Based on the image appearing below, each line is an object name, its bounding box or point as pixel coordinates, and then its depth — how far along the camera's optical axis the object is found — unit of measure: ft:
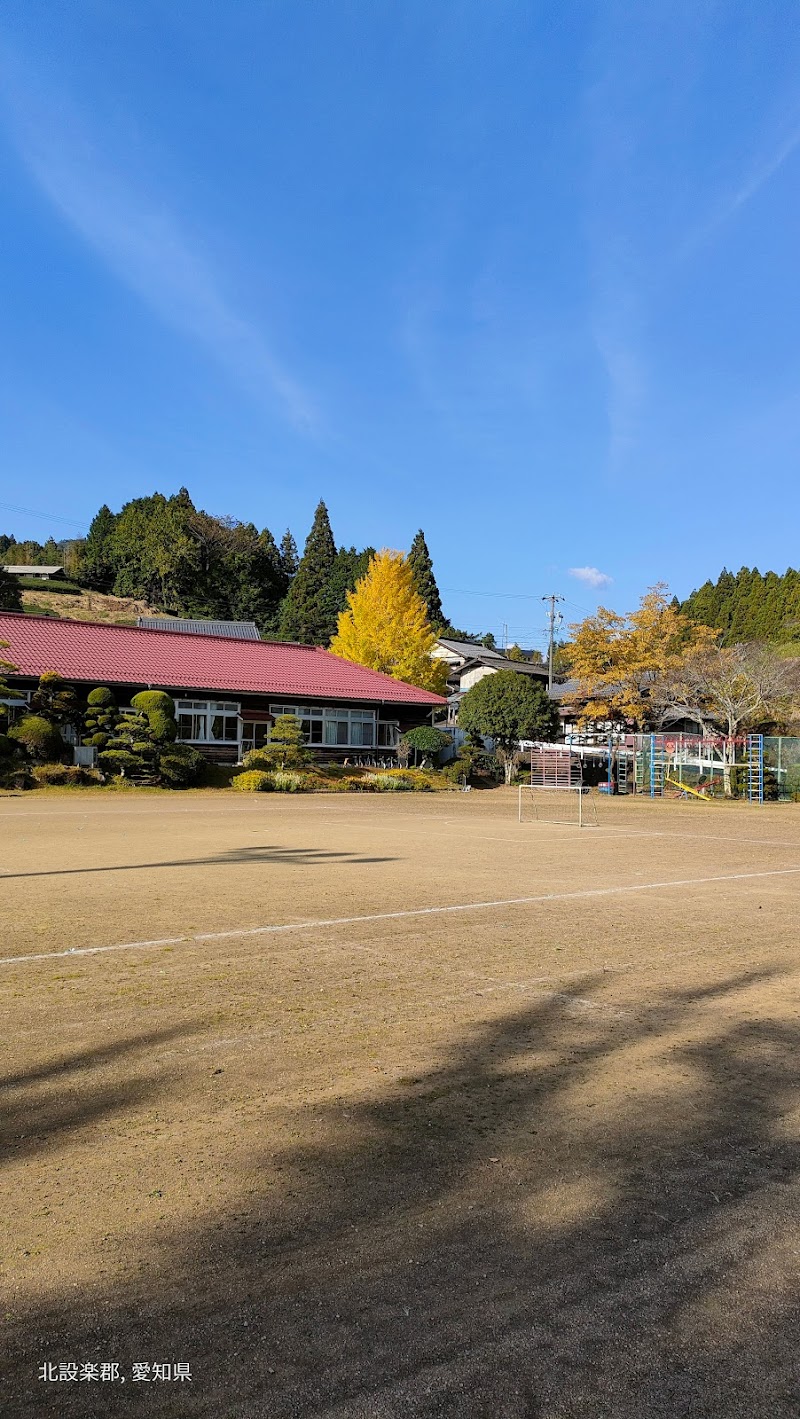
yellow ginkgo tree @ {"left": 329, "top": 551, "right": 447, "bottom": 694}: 147.64
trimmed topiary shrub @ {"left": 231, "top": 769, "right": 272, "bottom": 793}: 92.22
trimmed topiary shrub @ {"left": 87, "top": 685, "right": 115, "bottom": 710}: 91.30
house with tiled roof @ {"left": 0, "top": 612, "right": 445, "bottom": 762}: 100.99
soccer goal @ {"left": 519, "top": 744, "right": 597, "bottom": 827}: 86.66
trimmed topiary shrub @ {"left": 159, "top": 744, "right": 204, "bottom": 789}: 90.22
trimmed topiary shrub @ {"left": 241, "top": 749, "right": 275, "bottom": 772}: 101.35
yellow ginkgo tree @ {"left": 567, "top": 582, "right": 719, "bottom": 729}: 126.00
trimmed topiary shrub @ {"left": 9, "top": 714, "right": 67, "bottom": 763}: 88.07
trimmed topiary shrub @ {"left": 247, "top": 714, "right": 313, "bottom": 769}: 100.99
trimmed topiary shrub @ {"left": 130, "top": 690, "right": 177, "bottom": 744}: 89.30
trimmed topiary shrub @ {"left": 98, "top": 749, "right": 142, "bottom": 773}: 86.63
